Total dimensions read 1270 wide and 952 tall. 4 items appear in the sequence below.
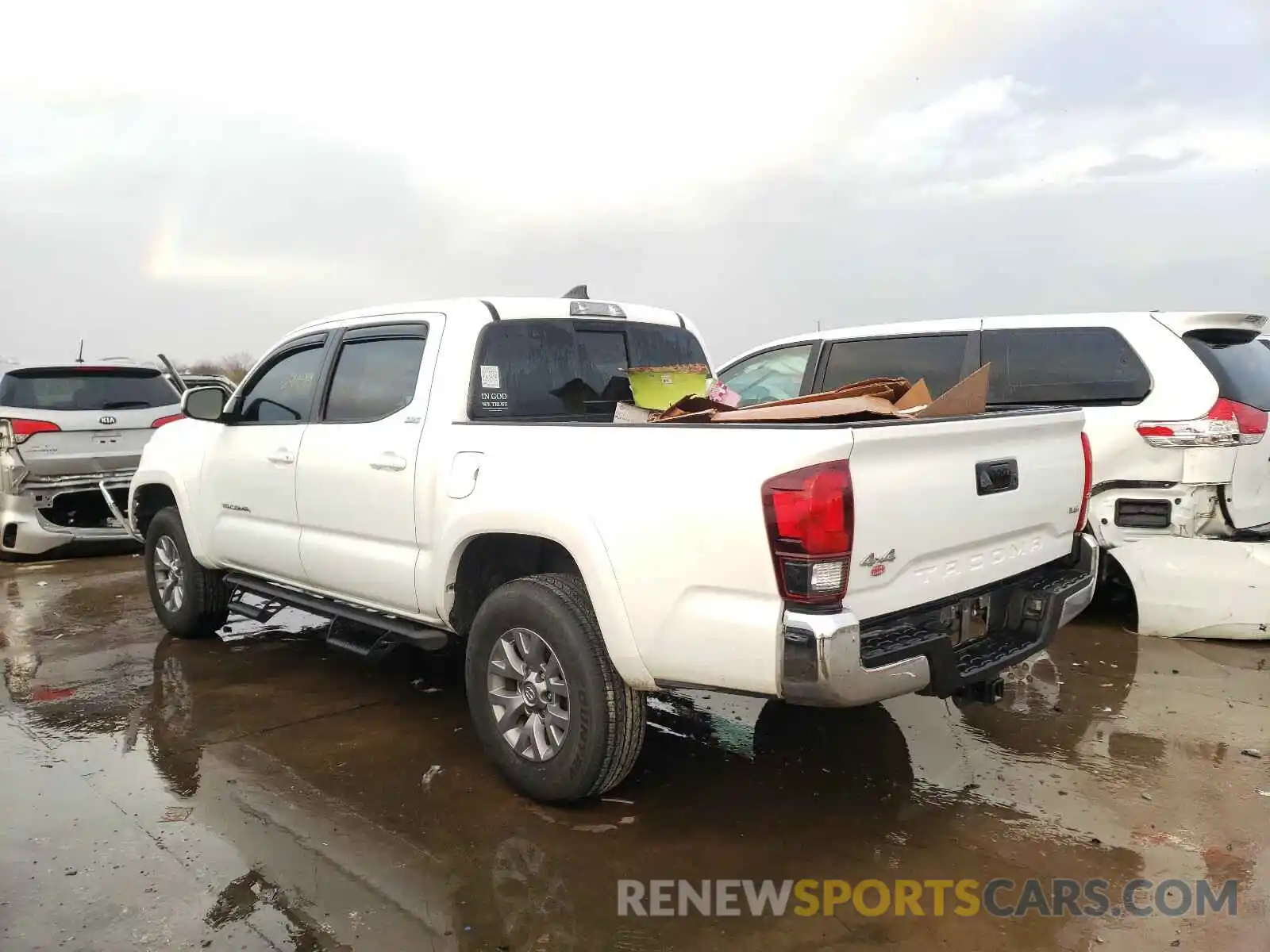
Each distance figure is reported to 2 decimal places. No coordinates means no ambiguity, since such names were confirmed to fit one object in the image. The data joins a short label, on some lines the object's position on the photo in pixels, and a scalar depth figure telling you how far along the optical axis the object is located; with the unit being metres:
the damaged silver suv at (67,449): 7.71
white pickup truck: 2.67
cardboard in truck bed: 3.03
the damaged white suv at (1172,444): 5.15
